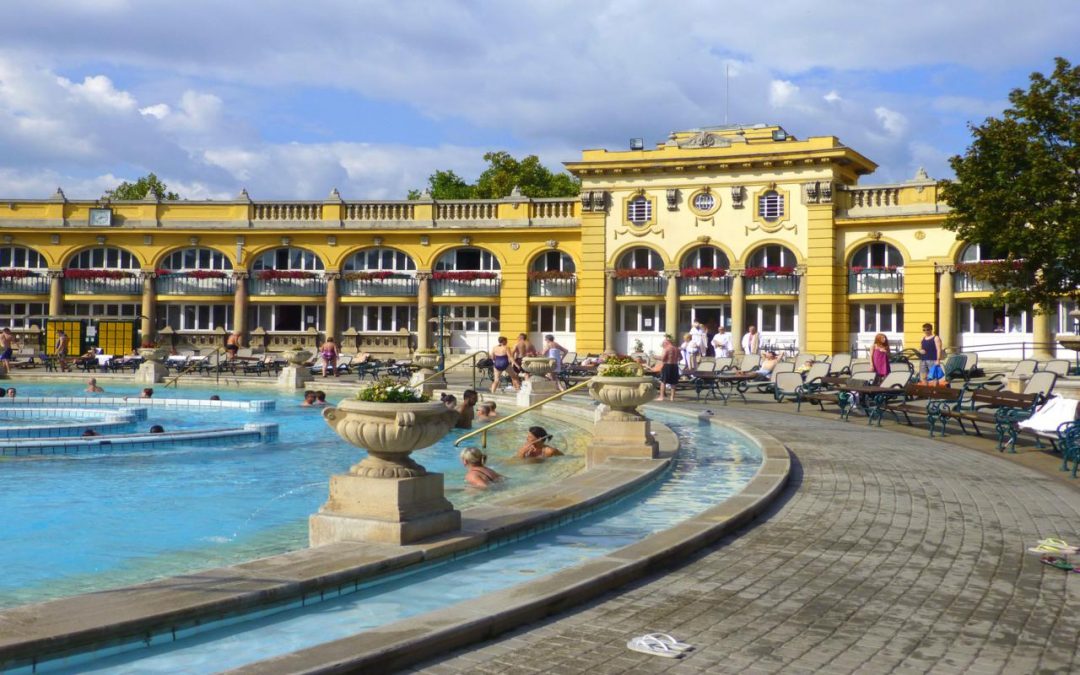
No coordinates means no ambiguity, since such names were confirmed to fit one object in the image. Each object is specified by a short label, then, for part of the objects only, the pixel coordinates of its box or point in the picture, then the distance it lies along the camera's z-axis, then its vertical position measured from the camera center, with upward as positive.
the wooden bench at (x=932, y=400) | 15.67 -1.09
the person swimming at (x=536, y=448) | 13.38 -1.55
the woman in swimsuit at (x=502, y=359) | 23.67 -0.62
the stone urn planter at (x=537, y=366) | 21.05 -0.69
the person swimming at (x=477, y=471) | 11.34 -1.59
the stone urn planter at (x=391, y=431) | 6.87 -0.68
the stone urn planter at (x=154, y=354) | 30.52 -0.74
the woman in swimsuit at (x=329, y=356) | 30.97 -0.75
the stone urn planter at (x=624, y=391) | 11.58 -0.66
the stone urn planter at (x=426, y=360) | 23.48 -0.65
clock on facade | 41.78 +4.75
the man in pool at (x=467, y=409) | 16.06 -1.23
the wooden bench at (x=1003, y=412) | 13.75 -1.10
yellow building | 36.47 +2.80
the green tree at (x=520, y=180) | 54.38 +8.47
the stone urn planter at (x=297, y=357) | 27.61 -0.71
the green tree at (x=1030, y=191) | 22.03 +3.30
